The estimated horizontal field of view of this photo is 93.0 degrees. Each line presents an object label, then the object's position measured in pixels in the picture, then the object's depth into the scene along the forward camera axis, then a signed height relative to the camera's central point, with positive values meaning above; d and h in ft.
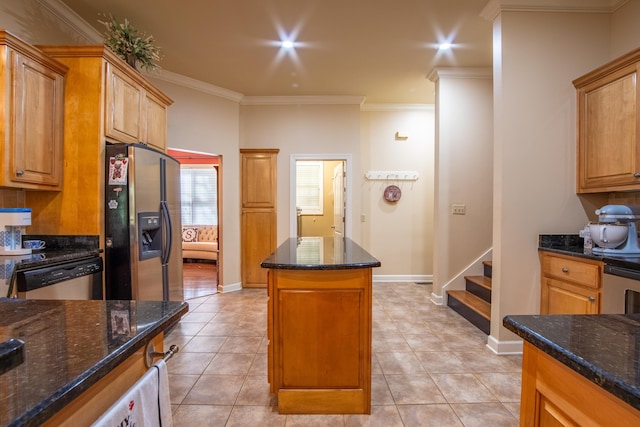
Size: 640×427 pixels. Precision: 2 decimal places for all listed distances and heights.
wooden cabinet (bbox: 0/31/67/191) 6.27 +2.10
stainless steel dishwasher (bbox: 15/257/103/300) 5.65 -1.43
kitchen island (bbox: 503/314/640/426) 1.87 -1.06
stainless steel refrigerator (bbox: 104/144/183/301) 7.64 -0.33
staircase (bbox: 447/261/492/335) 10.03 -3.29
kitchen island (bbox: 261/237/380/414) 5.92 -2.48
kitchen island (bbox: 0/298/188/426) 1.59 -0.96
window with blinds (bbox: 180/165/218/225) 23.80 +1.45
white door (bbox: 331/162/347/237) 15.76 +0.72
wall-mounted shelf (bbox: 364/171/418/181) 16.48 +1.99
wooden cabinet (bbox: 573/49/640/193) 7.03 +2.11
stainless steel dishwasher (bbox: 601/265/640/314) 6.06 -1.64
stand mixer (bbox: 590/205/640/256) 6.89 -0.29
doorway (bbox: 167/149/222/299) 21.59 -0.04
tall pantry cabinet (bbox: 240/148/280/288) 15.43 +0.03
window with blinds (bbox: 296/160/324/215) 21.48 +1.68
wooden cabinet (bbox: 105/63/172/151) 7.79 +2.99
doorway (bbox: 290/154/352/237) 21.43 +1.04
